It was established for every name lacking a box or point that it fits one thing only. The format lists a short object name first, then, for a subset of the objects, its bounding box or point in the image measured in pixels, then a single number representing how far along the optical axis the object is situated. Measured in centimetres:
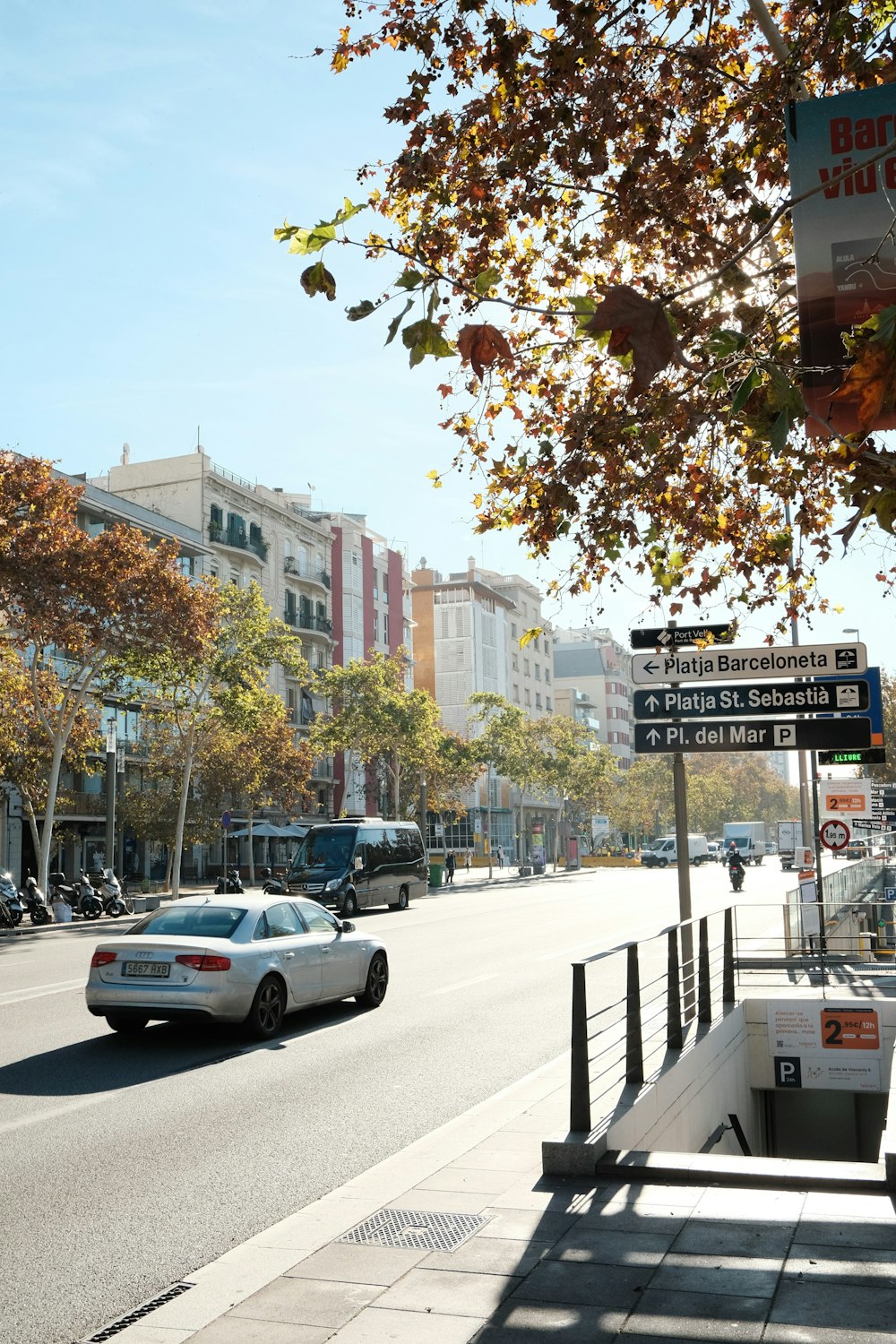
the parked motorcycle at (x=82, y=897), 3138
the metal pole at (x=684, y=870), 912
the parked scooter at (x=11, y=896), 2808
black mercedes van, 3244
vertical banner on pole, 436
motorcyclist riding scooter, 4334
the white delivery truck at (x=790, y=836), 3972
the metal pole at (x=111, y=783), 3262
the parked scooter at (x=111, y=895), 3195
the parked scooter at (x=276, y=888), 3219
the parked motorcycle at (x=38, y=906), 2931
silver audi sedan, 1139
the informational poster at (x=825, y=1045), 1292
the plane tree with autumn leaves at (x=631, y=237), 696
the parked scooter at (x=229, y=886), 3341
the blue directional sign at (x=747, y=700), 963
